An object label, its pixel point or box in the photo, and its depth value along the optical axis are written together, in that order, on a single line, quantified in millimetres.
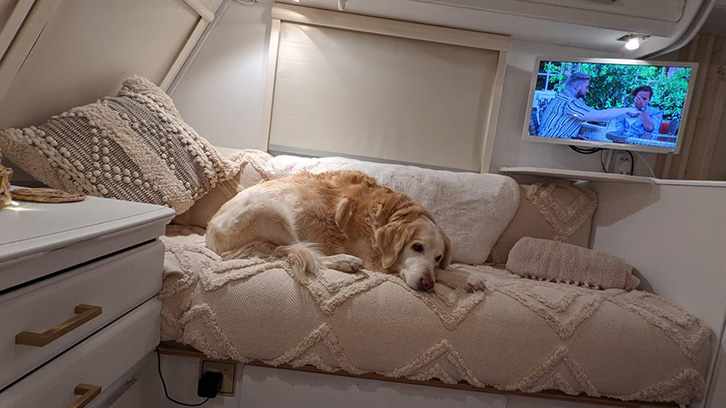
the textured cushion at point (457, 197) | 1972
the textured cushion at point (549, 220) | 2045
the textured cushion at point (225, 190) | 1987
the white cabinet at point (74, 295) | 727
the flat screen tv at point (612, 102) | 2082
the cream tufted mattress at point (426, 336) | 1273
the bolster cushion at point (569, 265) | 1689
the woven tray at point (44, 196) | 1052
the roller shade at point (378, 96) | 2271
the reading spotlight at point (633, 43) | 2109
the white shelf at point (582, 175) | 1780
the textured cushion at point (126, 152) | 1381
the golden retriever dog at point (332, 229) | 1509
